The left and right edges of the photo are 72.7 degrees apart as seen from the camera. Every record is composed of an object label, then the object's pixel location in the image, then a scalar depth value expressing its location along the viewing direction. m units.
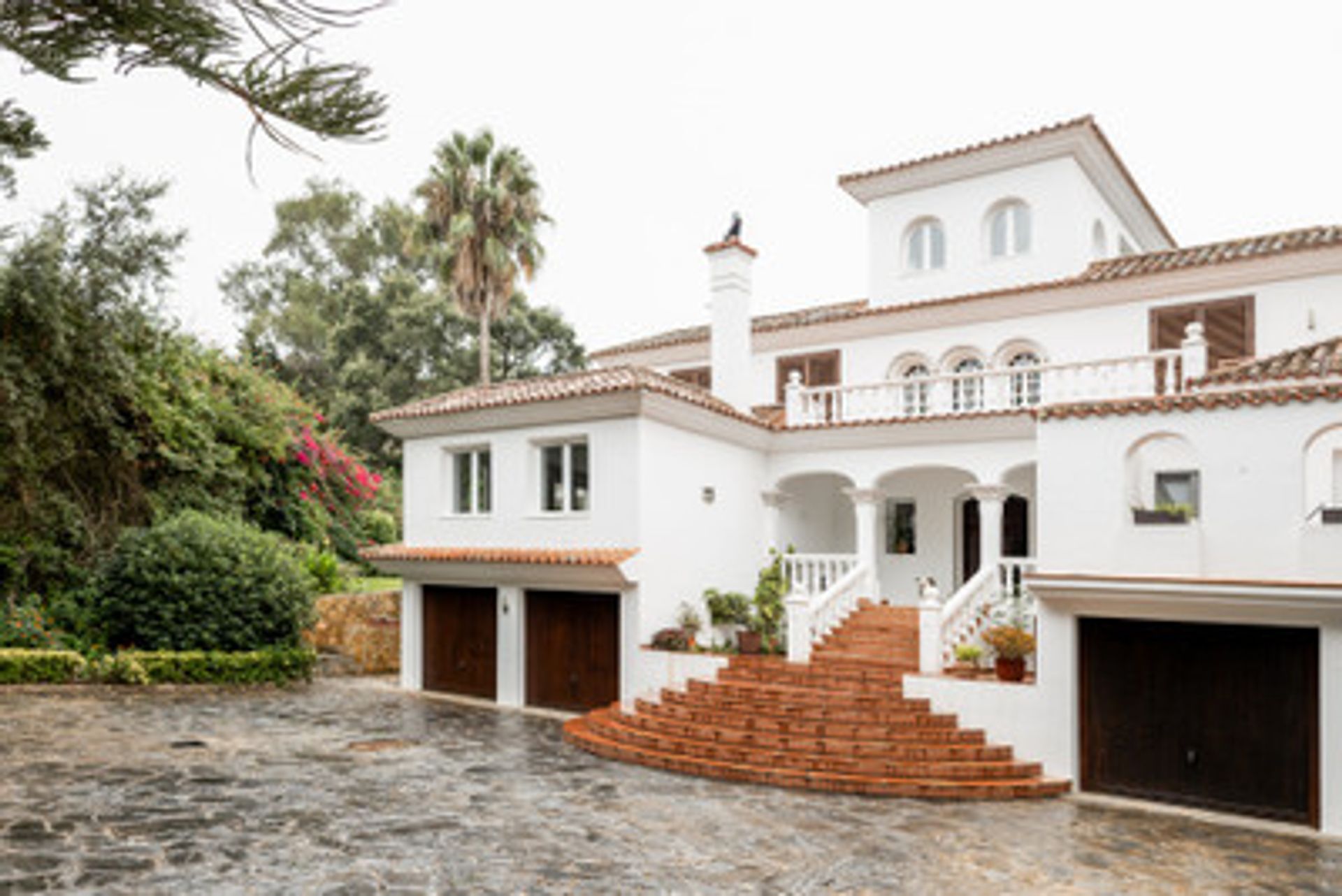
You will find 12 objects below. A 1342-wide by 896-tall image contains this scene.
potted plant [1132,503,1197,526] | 11.73
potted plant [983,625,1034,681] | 13.28
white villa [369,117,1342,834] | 11.34
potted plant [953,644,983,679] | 13.98
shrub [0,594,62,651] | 17.58
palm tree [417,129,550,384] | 28.83
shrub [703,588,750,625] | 17.25
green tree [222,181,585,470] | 37.72
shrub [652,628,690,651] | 16.11
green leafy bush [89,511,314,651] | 18.30
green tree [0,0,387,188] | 3.41
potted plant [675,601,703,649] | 16.67
